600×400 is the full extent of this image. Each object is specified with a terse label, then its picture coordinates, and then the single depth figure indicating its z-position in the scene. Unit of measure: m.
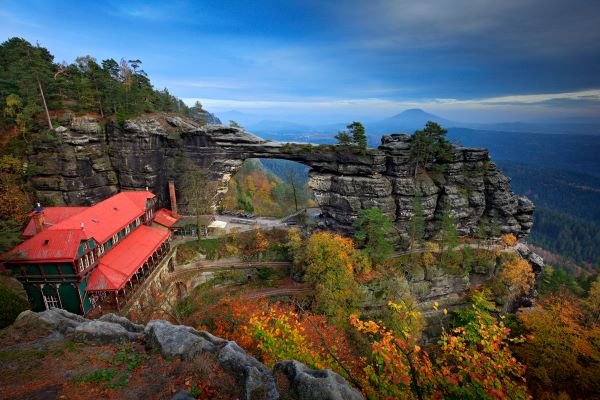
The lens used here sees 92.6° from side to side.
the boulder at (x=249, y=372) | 9.89
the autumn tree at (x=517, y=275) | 37.14
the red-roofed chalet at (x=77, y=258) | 22.38
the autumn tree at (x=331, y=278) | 30.11
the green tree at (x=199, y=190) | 38.59
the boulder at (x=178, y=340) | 12.34
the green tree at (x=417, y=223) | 36.09
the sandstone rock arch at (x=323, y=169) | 38.09
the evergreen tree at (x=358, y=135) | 38.09
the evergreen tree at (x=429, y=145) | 37.94
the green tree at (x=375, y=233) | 35.34
